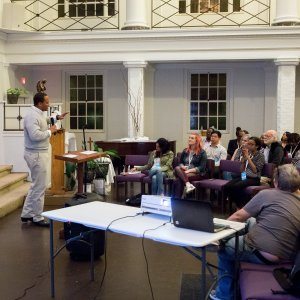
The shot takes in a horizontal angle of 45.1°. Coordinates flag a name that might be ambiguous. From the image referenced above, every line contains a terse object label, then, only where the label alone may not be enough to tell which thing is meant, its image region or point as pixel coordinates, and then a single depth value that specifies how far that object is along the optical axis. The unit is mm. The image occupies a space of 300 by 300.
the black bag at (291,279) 2188
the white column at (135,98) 8578
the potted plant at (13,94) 8360
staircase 5510
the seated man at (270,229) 2567
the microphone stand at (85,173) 5108
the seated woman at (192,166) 5887
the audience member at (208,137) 6969
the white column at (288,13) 8148
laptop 2472
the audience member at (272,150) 5467
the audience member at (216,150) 6418
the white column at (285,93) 8198
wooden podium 5512
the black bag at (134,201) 5902
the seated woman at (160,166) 5948
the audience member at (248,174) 5397
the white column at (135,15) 8545
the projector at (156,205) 2815
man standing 4549
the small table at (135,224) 2396
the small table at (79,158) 4444
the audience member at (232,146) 7441
